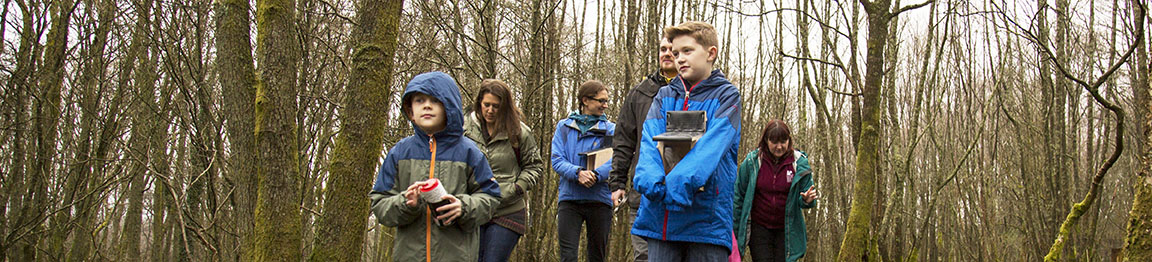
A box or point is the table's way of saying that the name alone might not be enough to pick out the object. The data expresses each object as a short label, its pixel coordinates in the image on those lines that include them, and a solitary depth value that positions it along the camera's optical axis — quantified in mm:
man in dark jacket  3126
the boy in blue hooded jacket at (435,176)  2826
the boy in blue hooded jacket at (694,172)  2639
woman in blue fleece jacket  4395
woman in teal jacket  4426
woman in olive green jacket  3861
